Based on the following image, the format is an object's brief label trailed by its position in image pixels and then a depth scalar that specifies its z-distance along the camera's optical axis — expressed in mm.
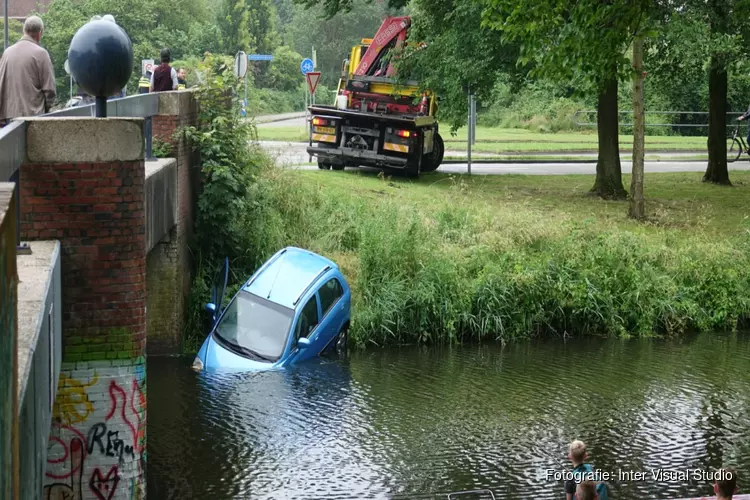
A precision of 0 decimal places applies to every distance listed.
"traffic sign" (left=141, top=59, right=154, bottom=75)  32531
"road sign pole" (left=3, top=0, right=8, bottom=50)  29648
